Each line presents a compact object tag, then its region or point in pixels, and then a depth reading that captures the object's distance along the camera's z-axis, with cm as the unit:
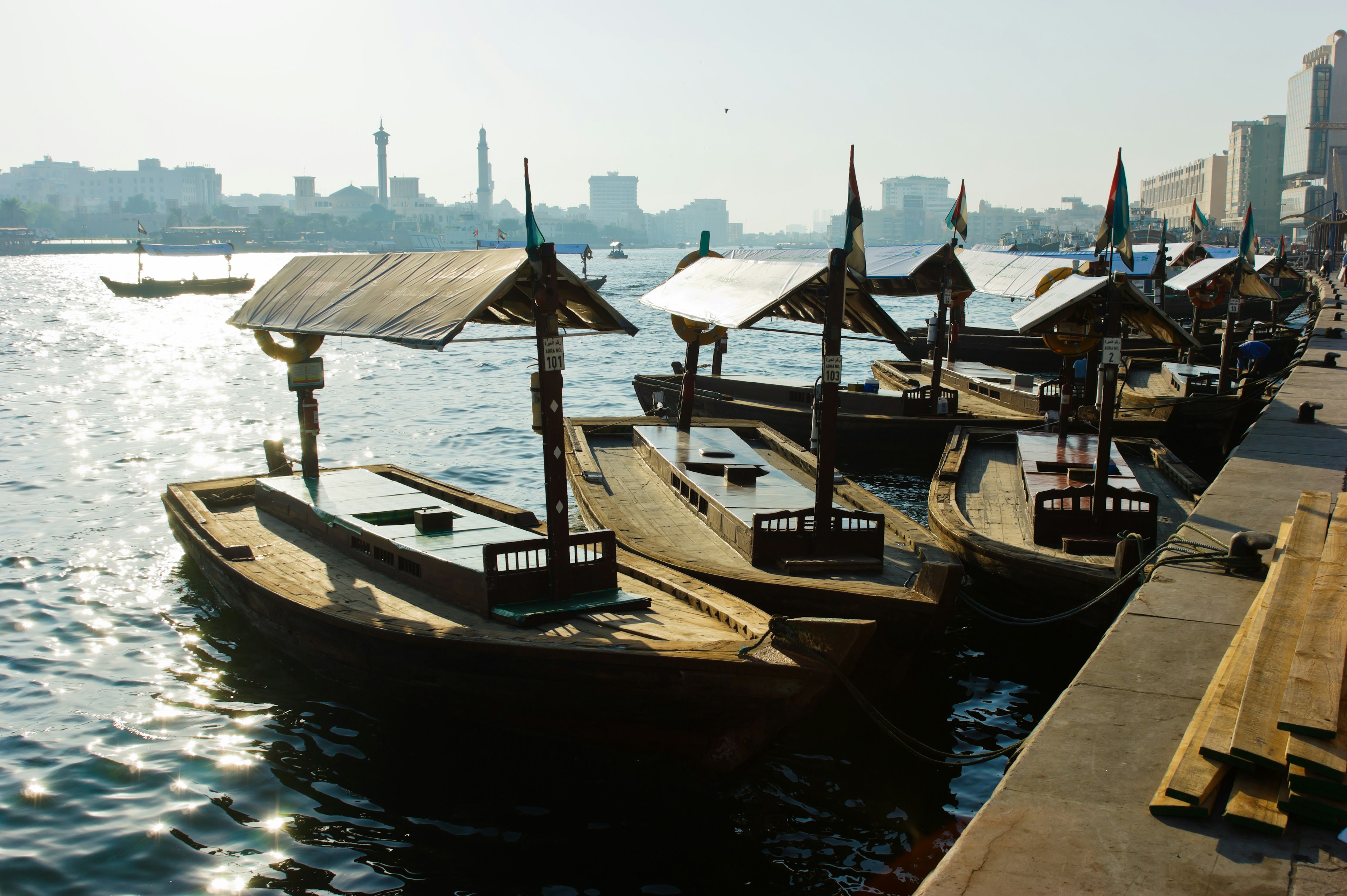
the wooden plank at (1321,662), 687
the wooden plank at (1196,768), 675
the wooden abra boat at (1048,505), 1380
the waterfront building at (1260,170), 18900
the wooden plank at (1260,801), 647
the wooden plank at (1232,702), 704
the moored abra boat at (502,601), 984
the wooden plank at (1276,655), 689
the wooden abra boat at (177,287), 9919
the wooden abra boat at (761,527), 1184
